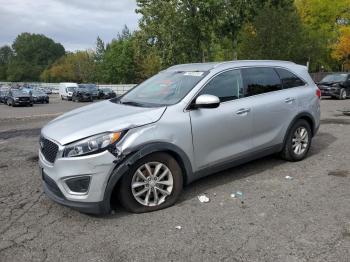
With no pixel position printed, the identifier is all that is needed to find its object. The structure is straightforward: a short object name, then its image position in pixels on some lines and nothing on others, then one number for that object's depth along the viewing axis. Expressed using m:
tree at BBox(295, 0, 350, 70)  42.06
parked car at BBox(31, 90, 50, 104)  35.28
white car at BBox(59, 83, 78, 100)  42.17
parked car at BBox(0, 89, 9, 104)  35.28
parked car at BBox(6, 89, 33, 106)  31.19
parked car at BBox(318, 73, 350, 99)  21.69
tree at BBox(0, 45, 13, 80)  159.50
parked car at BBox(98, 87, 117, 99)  39.72
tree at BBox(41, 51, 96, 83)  99.19
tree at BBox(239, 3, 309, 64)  32.69
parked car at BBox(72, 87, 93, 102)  37.97
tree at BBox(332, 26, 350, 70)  39.97
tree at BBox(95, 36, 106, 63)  101.69
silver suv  4.07
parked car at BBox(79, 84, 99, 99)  38.48
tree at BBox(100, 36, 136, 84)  78.53
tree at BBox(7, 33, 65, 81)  151.62
